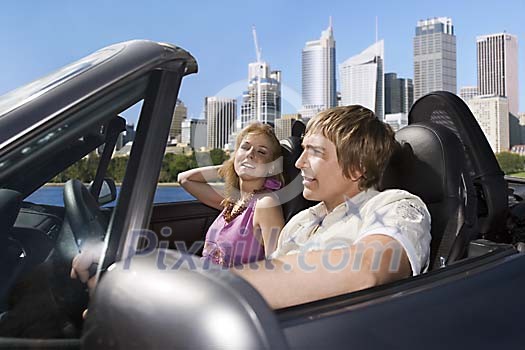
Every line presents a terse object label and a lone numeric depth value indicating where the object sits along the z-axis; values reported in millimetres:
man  1110
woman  2146
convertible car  621
